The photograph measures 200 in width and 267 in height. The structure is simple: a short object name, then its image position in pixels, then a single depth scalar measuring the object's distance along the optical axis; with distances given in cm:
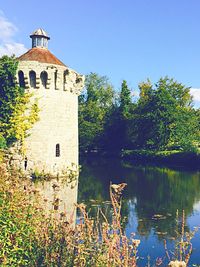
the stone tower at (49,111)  2105
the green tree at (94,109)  4500
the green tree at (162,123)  3872
